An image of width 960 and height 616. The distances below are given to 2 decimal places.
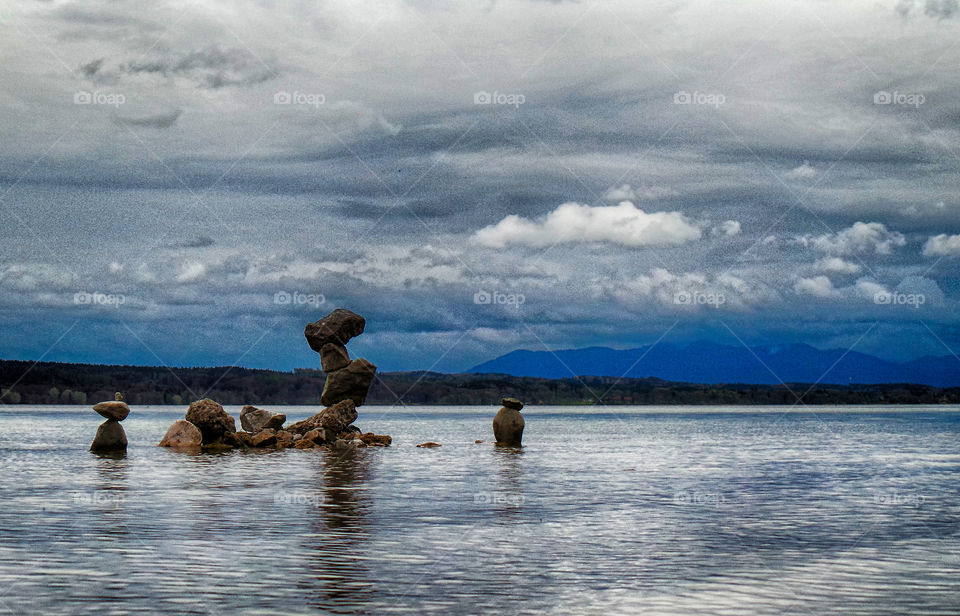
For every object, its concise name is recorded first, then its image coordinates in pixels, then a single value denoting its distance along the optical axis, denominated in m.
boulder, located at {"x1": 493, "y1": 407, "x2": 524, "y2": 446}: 66.12
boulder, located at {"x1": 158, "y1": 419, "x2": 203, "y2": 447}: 60.69
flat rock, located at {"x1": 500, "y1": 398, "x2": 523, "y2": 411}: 62.57
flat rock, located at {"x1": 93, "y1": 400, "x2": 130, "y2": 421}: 55.81
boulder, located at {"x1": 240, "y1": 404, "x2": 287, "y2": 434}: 67.81
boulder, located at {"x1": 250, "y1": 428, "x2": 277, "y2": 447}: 61.75
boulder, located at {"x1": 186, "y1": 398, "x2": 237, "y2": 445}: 60.66
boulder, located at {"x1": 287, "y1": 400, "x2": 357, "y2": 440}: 66.44
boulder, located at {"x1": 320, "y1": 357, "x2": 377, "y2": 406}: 67.44
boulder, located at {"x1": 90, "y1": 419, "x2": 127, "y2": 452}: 57.28
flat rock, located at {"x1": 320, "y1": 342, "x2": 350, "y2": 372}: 68.44
